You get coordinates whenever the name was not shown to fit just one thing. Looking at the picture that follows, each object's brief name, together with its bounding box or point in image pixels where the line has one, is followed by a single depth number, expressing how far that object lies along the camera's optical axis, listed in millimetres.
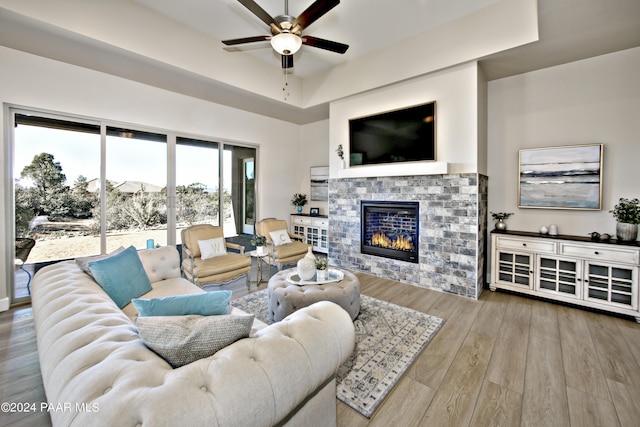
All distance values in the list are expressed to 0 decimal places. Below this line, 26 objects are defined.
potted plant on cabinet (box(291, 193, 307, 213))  6352
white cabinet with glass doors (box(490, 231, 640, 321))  2912
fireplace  4066
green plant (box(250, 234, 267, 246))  4211
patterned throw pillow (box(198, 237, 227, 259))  3765
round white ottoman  2506
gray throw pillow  1059
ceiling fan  2420
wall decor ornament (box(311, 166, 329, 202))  6059
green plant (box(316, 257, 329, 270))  2936
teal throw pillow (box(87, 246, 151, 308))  2078
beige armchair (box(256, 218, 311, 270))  4320
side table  4148
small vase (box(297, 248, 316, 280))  2891
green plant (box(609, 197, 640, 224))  2973
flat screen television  3850
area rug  1867
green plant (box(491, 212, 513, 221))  3887
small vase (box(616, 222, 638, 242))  2957
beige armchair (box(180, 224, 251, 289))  3445
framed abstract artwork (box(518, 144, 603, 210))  3342
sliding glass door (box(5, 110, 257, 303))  3377
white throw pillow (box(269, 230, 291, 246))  4575
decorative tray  2818
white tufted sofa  773
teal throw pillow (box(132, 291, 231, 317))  1290
